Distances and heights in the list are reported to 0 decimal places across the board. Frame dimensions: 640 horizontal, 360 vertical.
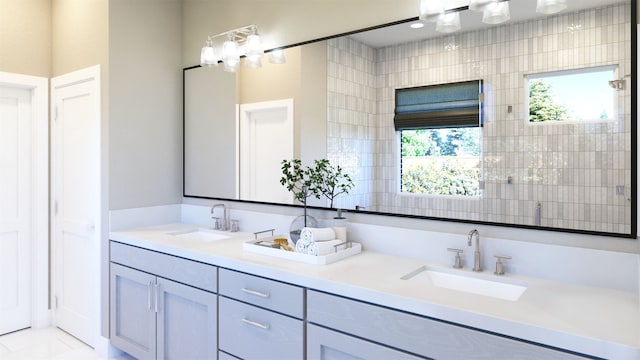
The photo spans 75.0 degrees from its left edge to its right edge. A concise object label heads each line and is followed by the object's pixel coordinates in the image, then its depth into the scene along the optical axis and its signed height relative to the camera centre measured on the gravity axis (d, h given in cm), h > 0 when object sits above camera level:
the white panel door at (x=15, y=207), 308 -22
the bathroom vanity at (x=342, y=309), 123 -47
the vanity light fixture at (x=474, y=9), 164 +70
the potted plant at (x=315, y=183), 224 -3
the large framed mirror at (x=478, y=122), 157 +27
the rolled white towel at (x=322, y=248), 189 -32
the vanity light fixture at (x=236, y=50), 256 +82
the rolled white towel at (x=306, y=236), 195 -28
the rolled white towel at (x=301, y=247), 194 -32
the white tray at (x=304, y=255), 187 -36
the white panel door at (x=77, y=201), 282 -17
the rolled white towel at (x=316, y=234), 196 -27
